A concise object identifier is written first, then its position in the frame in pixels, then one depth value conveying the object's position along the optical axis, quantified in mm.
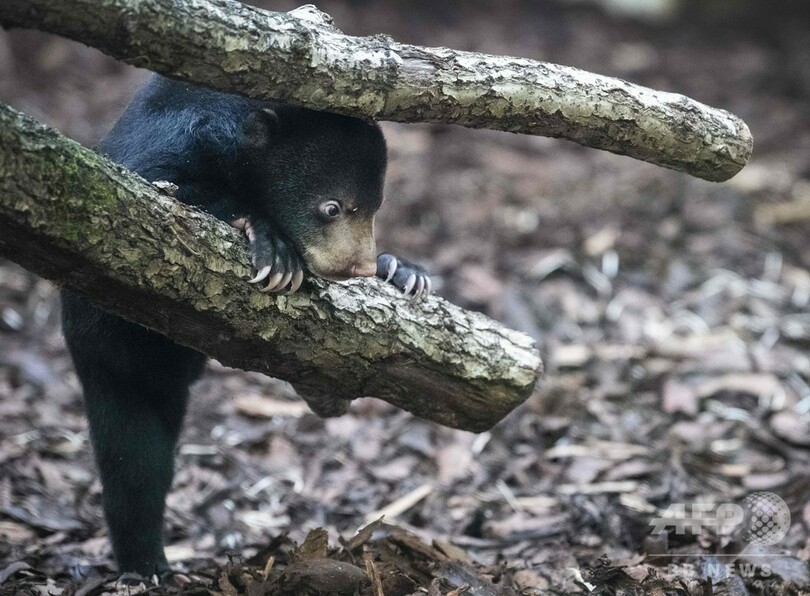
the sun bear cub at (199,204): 8039
